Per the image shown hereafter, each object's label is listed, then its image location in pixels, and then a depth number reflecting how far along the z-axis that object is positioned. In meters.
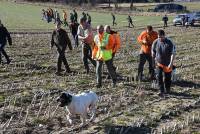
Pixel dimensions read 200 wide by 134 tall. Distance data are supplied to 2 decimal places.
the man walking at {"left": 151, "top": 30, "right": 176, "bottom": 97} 13.30
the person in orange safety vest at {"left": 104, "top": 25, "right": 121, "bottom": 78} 13.93
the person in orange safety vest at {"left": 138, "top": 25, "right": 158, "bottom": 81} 14.98
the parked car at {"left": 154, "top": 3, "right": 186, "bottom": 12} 63.66
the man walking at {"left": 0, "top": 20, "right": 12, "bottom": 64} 18.09
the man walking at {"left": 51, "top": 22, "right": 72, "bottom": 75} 16.03
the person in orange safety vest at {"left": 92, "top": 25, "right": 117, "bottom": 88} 13.92
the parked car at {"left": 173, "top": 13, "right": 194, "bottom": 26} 43.86
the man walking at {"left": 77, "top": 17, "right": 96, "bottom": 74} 15.88
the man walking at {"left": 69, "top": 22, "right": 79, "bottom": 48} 24.66
